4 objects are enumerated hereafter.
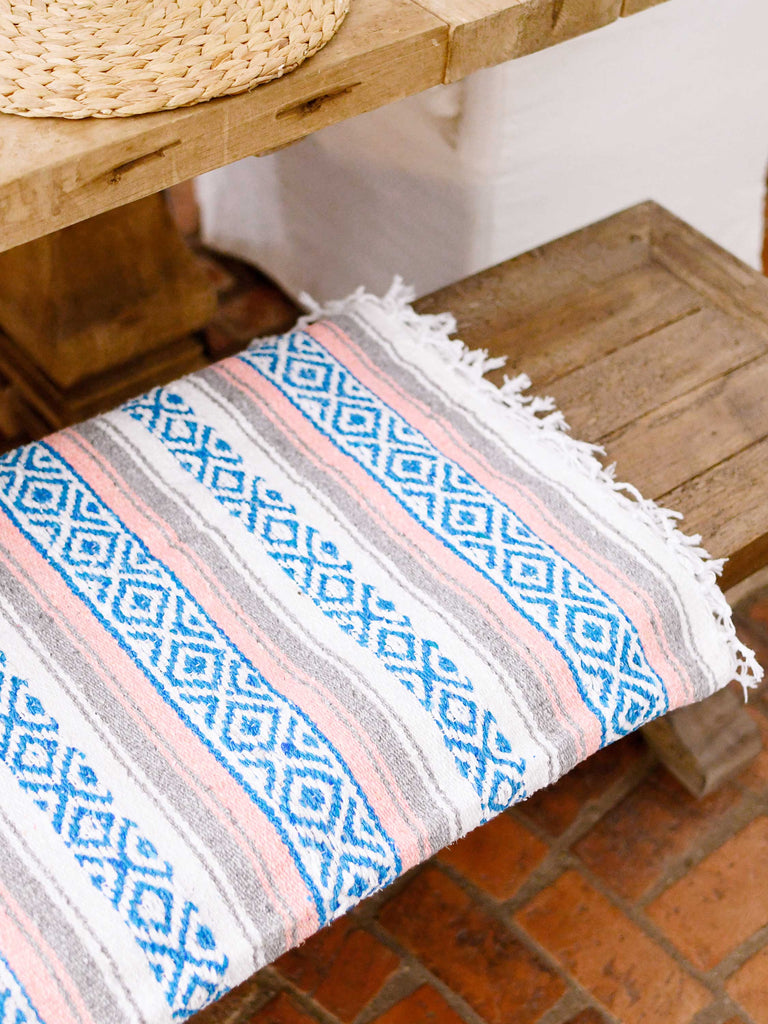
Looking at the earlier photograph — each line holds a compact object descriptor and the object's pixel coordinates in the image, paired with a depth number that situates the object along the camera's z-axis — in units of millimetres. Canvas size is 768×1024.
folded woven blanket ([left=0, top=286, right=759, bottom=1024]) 866
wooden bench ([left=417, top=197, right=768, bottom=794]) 1188
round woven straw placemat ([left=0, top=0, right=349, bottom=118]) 921
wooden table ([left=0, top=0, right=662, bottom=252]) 907
